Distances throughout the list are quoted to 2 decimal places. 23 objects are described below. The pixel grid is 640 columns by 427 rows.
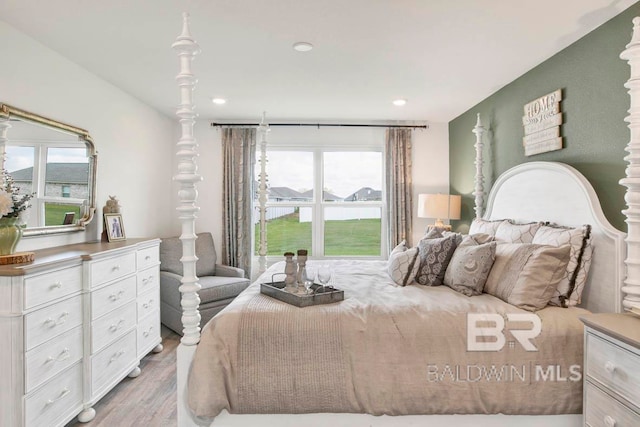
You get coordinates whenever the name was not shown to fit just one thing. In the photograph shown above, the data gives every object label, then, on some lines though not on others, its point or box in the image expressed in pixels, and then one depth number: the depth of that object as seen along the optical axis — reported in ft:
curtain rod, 15.62
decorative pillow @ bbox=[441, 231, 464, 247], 8.66
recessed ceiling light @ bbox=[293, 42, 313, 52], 8.36
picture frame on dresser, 10.41
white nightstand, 4.69
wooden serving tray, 6.61
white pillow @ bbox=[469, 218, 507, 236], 9.85
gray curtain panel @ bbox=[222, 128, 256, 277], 15.56
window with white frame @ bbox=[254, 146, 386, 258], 16.58
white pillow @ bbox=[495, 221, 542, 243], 8.34
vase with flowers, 6.54
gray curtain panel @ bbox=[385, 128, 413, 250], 15.74
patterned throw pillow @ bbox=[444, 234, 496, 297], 7.48
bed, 5.86
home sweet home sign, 8.93
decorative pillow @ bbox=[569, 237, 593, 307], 6.87
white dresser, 6.07
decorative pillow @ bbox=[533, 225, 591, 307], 6.85
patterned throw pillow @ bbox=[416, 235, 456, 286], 8.36
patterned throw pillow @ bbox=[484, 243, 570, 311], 6.62
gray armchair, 12.22
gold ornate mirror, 7.81
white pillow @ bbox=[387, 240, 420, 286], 8.38
